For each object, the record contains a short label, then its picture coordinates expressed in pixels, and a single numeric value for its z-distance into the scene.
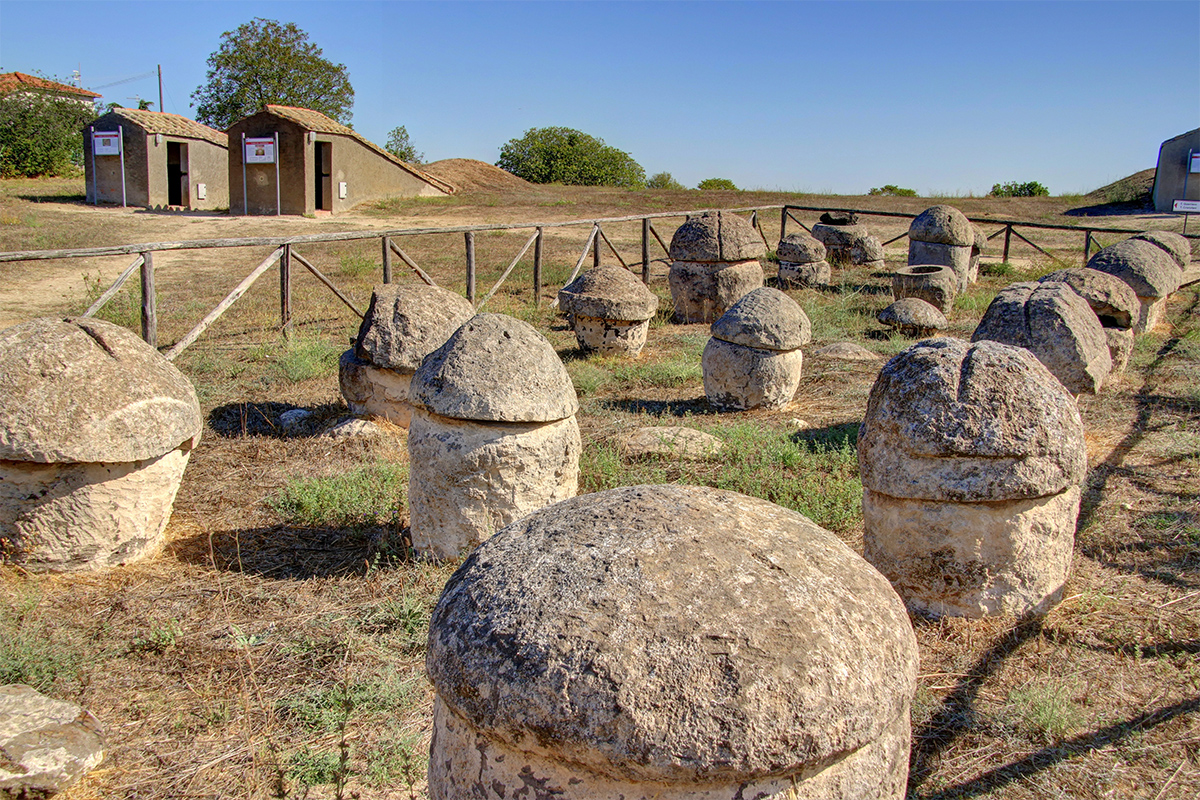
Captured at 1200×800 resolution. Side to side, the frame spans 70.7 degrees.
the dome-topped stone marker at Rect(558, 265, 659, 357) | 9.84
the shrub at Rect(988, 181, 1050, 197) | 32.75
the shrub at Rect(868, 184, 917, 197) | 37.34
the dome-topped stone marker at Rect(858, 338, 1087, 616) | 3.79
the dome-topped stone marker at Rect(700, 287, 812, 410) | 7.85
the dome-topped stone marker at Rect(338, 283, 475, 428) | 6.70
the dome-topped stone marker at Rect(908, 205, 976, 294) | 14.48
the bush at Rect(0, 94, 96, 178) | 28.66
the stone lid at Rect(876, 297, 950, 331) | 11.46
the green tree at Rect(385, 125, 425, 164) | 42.53
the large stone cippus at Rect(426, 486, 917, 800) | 1.72
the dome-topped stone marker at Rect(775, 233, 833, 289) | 15.13
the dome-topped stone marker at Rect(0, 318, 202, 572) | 4.29
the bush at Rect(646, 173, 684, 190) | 43.67
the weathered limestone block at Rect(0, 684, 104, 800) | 2.97
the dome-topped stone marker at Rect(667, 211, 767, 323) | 12.13
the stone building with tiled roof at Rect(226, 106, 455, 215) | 22.06
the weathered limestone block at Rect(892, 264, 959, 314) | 12.74
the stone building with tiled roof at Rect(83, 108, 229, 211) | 23.88
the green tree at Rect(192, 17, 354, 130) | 36.12
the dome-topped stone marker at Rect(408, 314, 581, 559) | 4.46
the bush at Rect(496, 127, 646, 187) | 39.28
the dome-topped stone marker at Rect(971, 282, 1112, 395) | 6.26
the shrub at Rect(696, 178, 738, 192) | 41.48
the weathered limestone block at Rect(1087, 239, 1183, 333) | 10.43
